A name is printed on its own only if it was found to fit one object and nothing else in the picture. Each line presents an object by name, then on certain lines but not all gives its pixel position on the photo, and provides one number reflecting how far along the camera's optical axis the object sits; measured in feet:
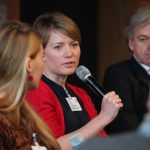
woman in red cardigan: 15.69
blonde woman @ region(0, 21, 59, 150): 12.46
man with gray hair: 18.17
